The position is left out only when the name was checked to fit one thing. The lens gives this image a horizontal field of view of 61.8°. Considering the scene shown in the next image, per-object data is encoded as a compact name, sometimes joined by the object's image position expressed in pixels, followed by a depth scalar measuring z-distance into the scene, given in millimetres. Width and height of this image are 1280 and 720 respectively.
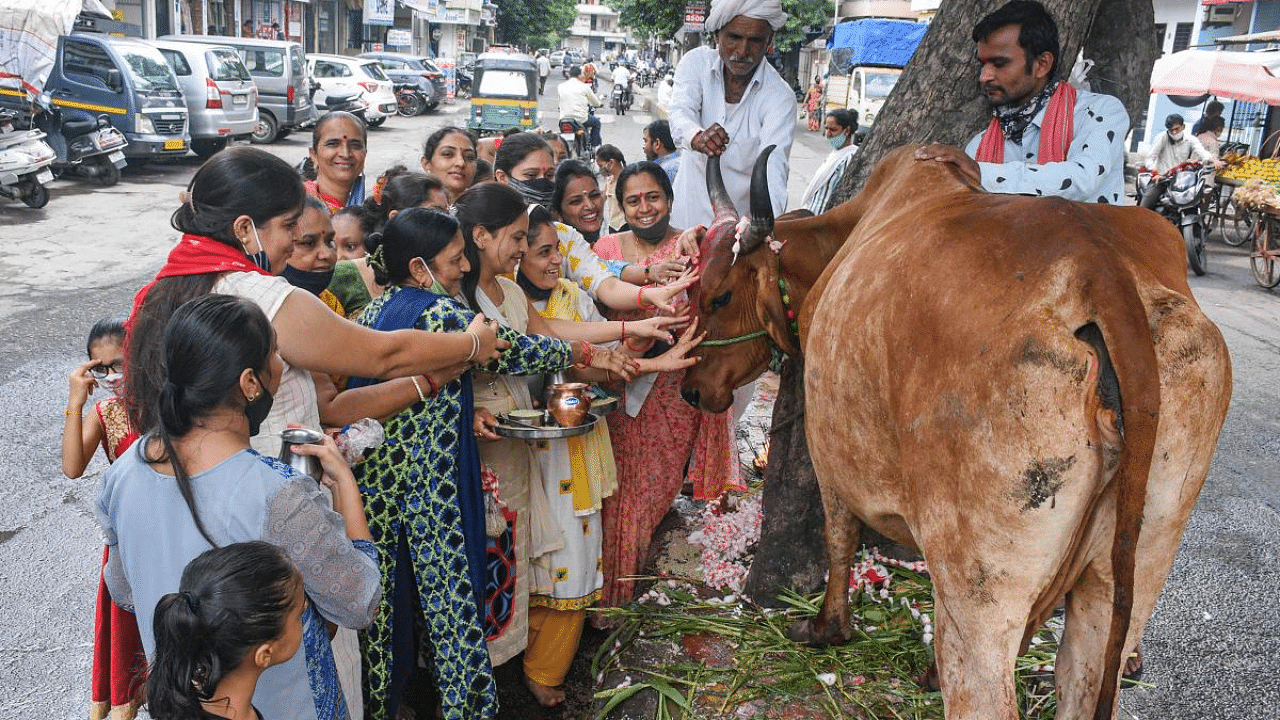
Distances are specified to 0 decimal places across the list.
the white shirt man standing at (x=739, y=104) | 5211
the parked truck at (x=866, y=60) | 27203
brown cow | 2273
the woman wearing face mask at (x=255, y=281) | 2787
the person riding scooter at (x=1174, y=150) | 14859
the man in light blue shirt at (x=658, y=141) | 10234
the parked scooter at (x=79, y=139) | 15570
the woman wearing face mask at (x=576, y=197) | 5062
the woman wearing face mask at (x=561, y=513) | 4094
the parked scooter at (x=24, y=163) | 13336
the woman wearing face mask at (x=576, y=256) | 4391
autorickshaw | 22406
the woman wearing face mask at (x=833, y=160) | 6308
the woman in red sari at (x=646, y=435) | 4578
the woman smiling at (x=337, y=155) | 5492
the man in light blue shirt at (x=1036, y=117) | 3398
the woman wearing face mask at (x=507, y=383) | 3756
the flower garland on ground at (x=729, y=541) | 4418
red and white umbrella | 16672
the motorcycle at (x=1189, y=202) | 13570
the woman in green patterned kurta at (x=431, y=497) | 3451
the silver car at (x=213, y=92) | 19109
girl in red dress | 3164
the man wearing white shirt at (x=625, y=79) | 38906
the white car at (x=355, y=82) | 27656
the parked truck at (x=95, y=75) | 16672
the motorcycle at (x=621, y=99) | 38906
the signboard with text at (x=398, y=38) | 47812
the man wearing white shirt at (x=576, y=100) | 19719
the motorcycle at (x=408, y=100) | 32688
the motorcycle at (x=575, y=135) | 17453
